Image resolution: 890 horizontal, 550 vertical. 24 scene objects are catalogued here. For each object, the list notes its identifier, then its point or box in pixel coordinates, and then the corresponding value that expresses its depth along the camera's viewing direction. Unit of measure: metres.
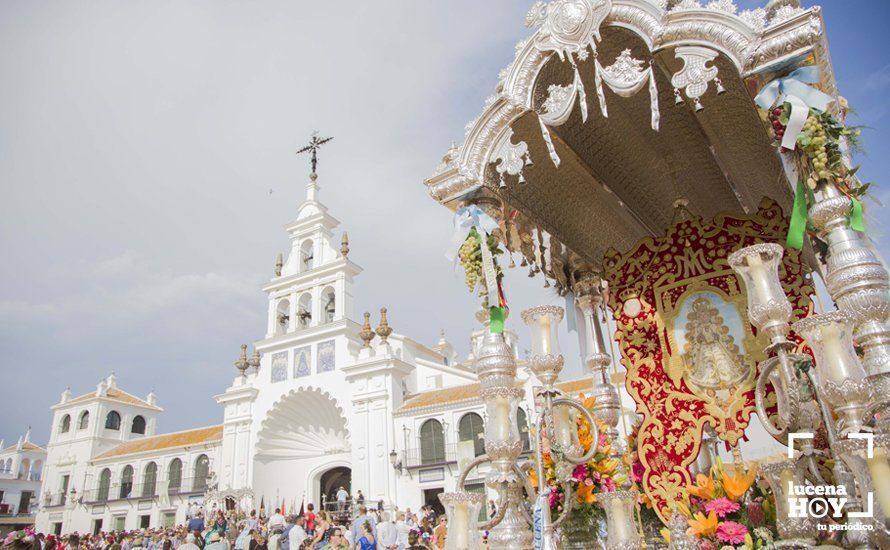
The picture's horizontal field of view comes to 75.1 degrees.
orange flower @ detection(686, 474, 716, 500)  4.17
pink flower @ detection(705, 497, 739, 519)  3.94
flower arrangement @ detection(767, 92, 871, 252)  3.59
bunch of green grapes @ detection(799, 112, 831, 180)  3.58
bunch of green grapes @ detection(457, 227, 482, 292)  5.13
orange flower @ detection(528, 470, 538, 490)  4.75
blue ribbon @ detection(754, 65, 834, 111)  3.69
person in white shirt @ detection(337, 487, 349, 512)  17.86
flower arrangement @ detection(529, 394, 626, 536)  4.56
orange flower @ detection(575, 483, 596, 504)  4.55
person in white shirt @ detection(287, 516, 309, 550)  8.94
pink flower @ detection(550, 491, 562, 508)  4.60
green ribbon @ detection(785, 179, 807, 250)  3.79
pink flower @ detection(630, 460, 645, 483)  5.63
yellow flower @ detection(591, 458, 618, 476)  4.80
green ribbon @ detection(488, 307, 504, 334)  4.98
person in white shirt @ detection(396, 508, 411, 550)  10.58
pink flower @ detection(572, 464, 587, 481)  4.63
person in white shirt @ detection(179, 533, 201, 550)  6.88
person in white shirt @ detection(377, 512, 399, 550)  9.99
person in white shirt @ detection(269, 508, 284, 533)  10.67
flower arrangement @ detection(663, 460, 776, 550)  3.75
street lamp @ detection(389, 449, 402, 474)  18.98
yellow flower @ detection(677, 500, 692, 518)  4.23
